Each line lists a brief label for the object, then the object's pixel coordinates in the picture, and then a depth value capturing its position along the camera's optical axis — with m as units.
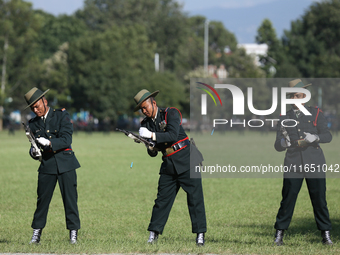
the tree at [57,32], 173.62
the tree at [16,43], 128.87
